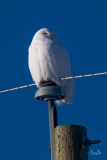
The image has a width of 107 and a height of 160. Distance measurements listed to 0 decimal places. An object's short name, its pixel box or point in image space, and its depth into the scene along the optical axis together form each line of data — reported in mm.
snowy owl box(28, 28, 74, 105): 11305
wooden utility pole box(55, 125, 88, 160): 6637
